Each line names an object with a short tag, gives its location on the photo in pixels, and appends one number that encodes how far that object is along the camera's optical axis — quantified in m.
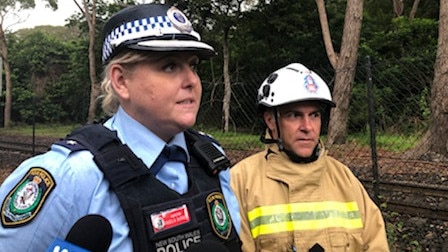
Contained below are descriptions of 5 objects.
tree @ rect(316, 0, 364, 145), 8.88
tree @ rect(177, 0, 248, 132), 24.00
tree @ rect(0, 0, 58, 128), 34.44
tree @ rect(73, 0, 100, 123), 27.88
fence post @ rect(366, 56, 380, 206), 5.09
